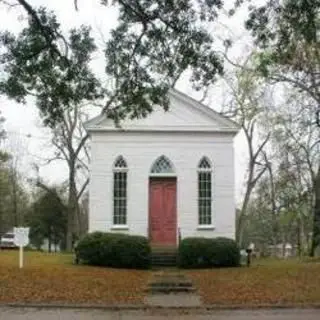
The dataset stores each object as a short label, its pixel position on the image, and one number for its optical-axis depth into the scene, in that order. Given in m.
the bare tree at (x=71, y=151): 53.12
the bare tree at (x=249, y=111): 45.94
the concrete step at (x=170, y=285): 20.45
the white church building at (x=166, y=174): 31.44
